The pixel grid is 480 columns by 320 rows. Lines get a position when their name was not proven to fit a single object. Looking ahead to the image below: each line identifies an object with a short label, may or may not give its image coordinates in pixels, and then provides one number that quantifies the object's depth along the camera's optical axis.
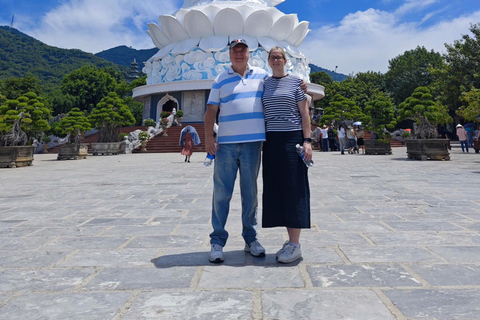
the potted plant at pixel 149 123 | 25.59
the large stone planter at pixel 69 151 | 16.36
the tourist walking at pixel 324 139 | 19.45
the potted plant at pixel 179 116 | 27.19
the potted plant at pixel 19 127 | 11.91
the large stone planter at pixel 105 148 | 20.00
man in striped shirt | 2.76
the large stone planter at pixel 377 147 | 16.44
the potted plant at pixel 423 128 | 12.27
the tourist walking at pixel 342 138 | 17.16
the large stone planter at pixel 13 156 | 11.91
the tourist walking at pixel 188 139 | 13.02
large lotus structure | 28.67
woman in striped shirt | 2.72
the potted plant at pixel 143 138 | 21.23
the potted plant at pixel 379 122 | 15.94
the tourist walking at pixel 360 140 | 17.68
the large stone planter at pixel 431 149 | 12.23
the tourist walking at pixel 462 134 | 16.77
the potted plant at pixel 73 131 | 16.28
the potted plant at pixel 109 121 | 19.83
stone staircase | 21.97
